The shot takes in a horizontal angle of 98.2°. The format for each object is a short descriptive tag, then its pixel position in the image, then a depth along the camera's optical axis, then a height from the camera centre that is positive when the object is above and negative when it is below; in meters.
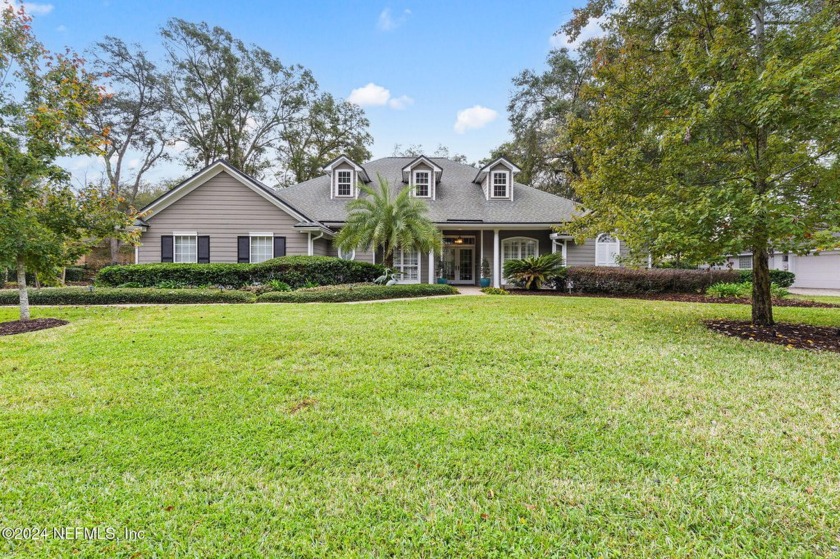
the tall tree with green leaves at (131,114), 22.23 +10.47
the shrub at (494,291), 12.98 -0.68
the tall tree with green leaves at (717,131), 4.91 +2.21
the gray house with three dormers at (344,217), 13.71 +2.24
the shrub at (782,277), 14.55 -0.35
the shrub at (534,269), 13.31 +0.10
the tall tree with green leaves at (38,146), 6.44 +2.41
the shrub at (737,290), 11.09 -0.67
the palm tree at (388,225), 12.56 +1.70
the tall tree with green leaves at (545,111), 21.98 +9.98
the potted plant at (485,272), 16.25 +0.01
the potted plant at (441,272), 15.86 +0.03
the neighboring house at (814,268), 17.77 +0.02
